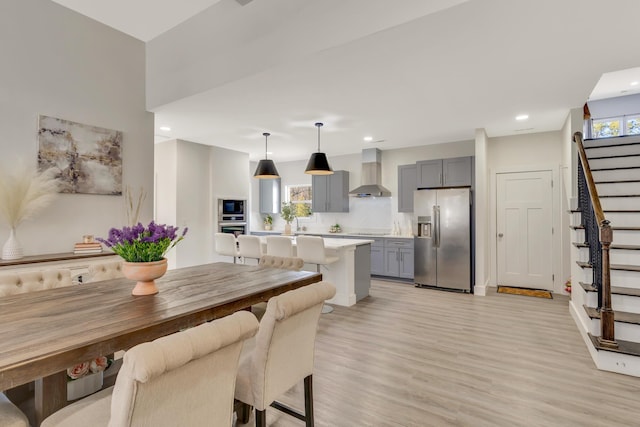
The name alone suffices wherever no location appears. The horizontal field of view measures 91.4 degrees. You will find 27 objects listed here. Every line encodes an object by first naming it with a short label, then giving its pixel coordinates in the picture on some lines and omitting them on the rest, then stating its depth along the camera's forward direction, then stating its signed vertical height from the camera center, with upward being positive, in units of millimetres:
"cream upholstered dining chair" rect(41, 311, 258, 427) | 912 -558
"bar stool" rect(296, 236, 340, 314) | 3969 -455
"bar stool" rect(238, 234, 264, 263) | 4422 -437
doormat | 4931 -1251
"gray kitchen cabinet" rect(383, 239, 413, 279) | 5879 -801
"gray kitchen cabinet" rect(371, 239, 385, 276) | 6180 -827
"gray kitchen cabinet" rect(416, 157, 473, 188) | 5566 +810
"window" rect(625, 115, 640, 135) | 5492 +1603
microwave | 6367 +137
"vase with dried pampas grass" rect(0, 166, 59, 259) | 2824 +171
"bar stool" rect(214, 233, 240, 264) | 4746 -442
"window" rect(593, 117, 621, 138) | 5703 +1661
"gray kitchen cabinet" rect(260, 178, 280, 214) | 7980 +521
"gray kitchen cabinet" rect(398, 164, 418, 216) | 6191 +622
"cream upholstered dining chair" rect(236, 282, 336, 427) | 1438 -673
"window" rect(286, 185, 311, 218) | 7713 +465
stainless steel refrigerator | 5230 -385
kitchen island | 4363 -774
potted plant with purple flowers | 1716 -184
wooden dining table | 1086 -462
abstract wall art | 3206 +674
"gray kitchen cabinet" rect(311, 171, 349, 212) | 6996 +545
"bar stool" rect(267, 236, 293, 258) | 4121 -401
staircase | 2643 -455
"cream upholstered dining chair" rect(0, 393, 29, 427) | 1145 -755
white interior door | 5172 -220
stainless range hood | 6414 +848
